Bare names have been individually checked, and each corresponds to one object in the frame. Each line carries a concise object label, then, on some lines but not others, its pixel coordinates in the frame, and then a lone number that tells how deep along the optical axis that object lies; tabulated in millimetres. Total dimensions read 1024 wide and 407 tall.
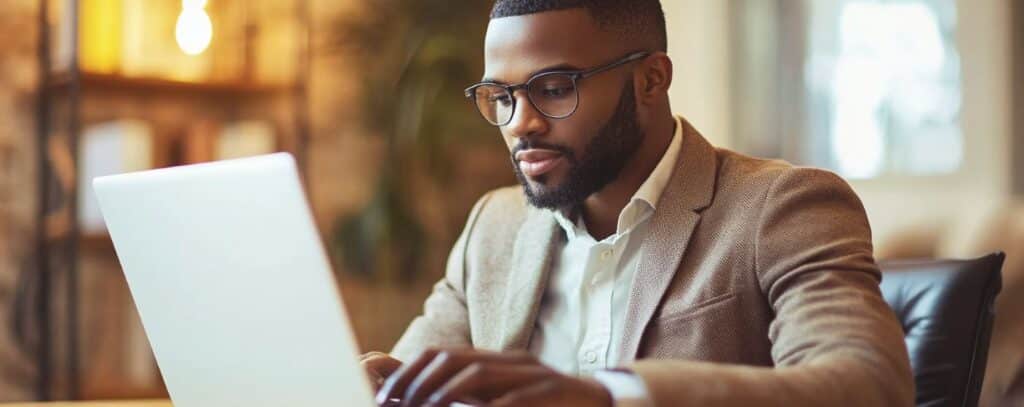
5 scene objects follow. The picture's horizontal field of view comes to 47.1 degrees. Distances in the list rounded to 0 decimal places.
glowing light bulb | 3082
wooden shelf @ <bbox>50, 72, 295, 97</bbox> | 3141
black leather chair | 1567
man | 1314
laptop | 961
